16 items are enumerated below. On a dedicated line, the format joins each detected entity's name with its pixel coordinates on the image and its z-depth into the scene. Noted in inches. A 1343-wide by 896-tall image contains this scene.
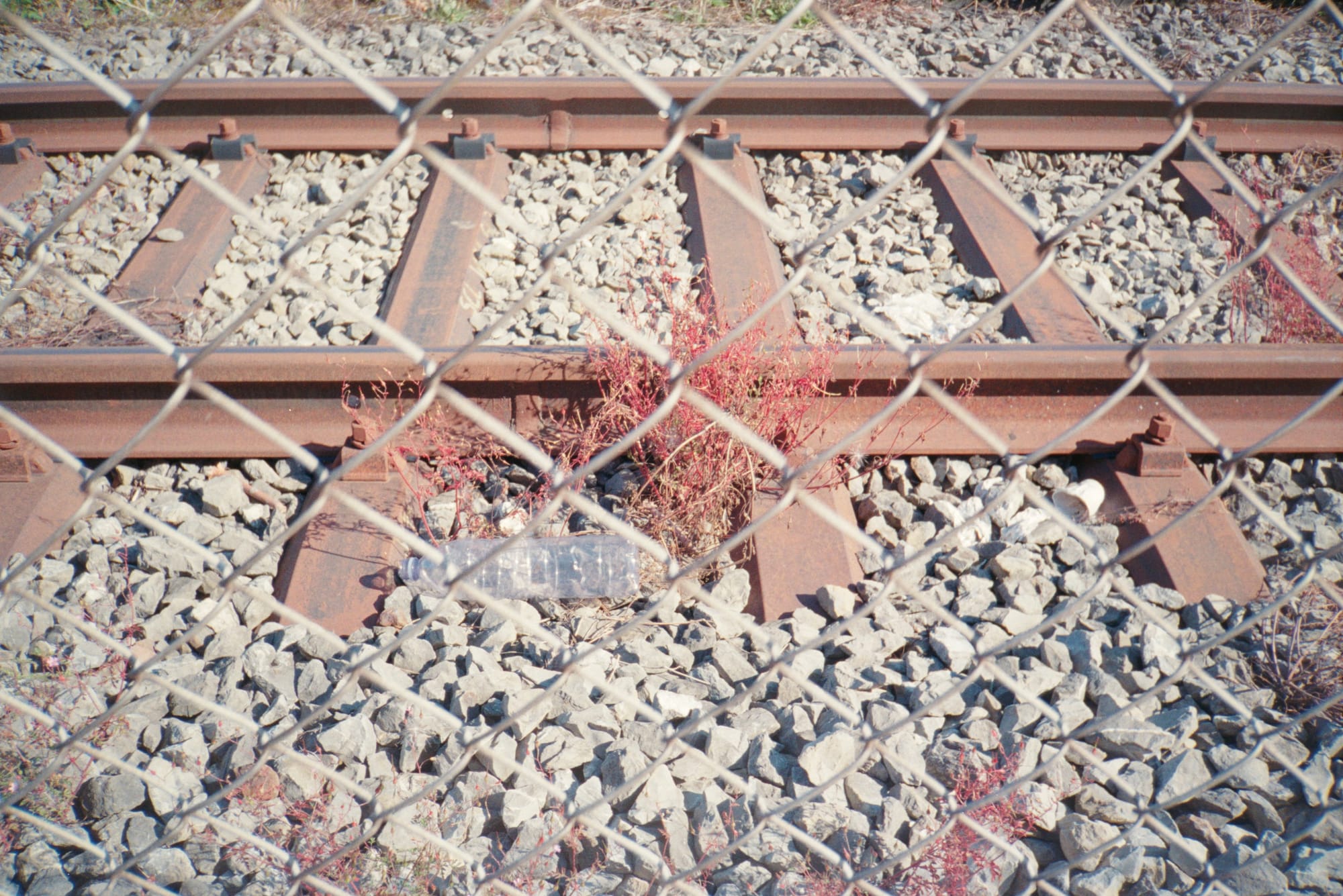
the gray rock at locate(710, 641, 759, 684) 96.7
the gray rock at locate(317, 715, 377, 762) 84.4
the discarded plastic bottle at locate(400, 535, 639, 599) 108.3
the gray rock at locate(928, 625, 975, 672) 98.0
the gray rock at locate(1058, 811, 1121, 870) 77.9
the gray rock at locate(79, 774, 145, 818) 80.1
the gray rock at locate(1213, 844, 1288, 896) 73.9
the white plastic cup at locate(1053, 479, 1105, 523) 120.3
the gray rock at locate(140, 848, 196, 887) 75.0
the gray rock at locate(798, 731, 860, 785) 84.0
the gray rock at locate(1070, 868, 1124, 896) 74.4
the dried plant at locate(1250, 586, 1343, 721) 91.0
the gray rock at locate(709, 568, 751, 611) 106.7
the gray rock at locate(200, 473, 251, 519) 118.6
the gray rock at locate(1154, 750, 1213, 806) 82.8
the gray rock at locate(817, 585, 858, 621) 103.3
